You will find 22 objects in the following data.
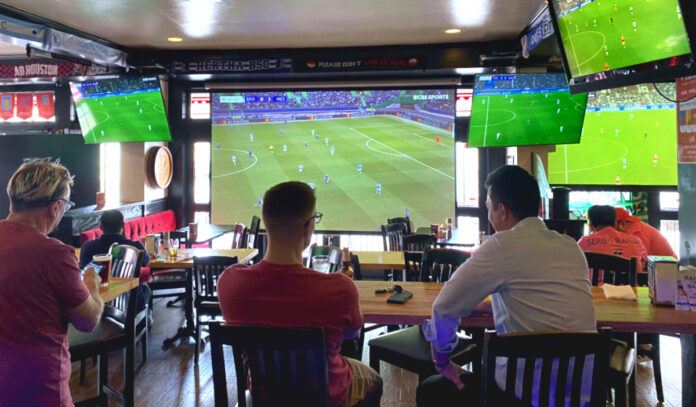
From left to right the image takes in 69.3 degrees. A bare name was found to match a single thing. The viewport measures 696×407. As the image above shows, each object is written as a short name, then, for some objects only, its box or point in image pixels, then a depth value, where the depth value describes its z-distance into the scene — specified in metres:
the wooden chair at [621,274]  2.96
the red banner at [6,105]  8.51
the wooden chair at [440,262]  3.25
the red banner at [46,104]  8.28
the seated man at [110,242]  4.14
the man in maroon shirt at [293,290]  1.61
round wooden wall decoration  7.38
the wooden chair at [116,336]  2.63
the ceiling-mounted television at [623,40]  2.49
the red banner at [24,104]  8.35
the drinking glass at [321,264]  2.81
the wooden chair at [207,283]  3.87
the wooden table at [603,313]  2.22
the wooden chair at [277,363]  1.52
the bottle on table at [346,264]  3.36
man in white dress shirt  1.78
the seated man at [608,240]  3.79
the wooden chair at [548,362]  1.52
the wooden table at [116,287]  2.74
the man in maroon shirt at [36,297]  1.81
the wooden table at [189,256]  4.43
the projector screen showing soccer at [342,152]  7.38
